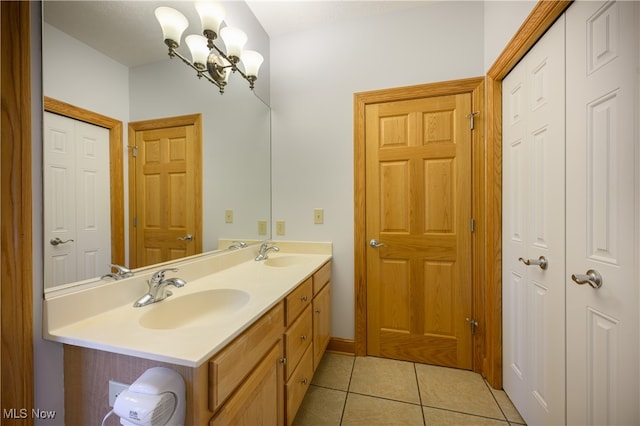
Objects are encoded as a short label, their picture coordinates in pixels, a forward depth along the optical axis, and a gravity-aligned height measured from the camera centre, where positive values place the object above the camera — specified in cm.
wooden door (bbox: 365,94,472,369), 168 -14
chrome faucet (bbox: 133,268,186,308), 90 -31
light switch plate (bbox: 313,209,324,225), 193 -5
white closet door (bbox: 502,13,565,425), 103 -11
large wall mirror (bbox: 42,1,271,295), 79 +53
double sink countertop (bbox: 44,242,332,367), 64 -36
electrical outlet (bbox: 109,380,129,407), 66 -50
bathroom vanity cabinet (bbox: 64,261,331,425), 64 -53
